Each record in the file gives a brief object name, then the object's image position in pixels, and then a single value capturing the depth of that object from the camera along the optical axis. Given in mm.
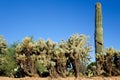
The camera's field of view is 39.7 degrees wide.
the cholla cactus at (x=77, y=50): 8204
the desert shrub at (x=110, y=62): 8152
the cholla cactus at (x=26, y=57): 8363
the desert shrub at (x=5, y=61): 9790
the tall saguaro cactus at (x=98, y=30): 10602
